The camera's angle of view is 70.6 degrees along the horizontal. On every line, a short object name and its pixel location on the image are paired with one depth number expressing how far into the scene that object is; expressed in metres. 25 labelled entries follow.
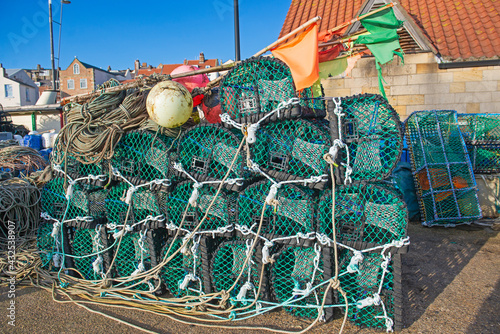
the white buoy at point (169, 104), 2.66
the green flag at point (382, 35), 2.87
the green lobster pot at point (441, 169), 4.82
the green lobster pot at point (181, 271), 2.69
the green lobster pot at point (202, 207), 2.60
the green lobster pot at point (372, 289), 2.26
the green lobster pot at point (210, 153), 2.57
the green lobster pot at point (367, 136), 2.32
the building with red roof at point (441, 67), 6.45
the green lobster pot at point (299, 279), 2.40
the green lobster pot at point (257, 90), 2.50
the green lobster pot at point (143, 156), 2.79
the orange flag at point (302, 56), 2.46
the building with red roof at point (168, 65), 44.06
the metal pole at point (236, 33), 6.06
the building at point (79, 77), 46.38
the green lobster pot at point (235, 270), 2.54
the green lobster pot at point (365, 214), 2.23
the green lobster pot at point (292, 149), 2.38
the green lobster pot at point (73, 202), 3.04
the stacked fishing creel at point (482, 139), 5.36
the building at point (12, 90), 40.03
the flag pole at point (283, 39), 2.63
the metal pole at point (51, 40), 14.45
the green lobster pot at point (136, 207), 2.81
